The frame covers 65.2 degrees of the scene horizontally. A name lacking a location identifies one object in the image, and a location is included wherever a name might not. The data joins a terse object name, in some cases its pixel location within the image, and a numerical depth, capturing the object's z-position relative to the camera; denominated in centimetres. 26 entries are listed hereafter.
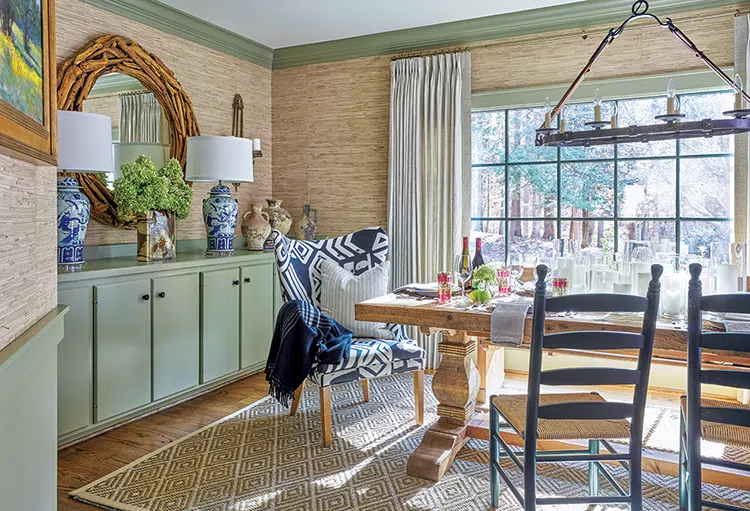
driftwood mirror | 337
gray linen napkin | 226
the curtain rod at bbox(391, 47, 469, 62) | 430
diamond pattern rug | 236
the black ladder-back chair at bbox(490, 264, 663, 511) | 183
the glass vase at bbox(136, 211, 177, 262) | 347
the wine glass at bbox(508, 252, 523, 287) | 287
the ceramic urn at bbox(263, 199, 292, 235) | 462
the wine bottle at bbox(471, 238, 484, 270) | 317
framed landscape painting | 107
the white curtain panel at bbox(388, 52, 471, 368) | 428
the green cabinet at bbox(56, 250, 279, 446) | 287
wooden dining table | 218
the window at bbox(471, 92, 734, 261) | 375
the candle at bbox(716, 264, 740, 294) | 230
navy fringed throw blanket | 289
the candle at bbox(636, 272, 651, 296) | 243
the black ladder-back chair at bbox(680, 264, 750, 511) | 178
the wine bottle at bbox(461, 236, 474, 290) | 298
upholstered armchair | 291
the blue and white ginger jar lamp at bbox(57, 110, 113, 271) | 289
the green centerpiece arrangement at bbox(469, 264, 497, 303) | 258
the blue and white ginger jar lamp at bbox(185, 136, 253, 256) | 389
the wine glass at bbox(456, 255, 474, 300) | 291
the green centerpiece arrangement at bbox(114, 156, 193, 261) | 338
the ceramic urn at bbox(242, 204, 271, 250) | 437
